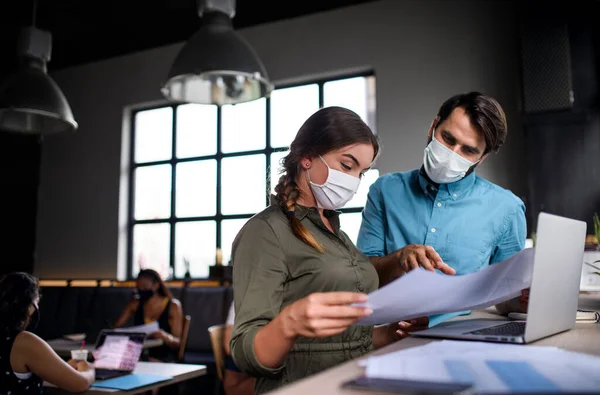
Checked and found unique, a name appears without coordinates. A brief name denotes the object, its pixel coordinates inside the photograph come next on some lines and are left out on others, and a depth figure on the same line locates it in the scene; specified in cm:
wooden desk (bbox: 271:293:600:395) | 59
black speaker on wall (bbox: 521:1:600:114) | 421
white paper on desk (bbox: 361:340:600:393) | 52
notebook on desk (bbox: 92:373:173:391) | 244
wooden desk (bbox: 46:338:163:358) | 340
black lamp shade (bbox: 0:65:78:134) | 337
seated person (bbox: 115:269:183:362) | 406
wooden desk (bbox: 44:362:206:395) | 240
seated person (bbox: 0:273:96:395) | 229
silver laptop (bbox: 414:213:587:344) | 86
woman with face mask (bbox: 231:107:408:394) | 85
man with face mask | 167
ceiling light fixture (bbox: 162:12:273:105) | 280
